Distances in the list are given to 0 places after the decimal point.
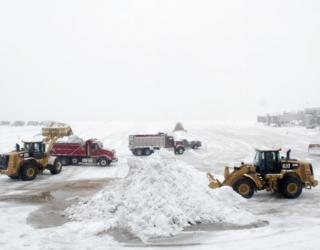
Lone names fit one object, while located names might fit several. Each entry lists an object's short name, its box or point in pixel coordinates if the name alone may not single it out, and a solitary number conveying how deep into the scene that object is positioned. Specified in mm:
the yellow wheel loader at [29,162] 27266
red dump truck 36156
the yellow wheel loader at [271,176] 20281
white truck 46438
